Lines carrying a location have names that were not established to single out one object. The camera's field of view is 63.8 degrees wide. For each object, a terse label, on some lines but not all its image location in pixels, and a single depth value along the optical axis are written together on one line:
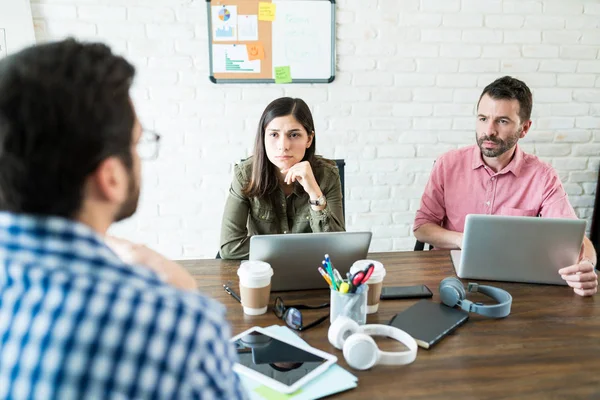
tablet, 0.87
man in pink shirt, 1.87
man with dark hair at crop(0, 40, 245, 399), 0.46
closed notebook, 1.03
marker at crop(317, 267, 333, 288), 1.09
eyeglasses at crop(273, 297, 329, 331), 1.08
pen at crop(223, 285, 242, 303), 1.22
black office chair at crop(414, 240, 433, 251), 1.96
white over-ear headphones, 0.92
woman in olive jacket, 1.69
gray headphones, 1.14
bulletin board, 2.36
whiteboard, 2.39
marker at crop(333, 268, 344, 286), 1.07
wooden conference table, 0.86
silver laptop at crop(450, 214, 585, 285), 1.25
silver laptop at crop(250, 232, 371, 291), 1.20
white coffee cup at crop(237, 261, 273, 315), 1.13
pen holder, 1.05
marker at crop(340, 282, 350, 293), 1.05
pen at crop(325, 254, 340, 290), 1.07
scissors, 1.05
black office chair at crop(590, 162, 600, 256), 2.73
